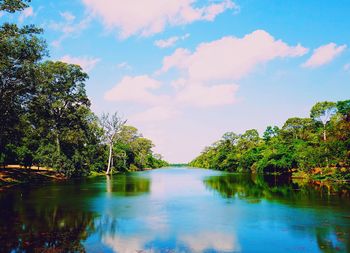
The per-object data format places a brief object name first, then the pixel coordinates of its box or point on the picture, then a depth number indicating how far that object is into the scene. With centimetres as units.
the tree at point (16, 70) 2903
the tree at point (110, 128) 6931
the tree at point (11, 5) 2707
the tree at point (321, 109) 8489
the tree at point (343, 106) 7594
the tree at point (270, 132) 10619
